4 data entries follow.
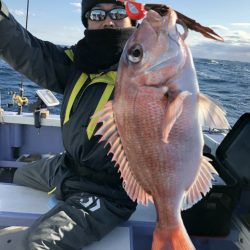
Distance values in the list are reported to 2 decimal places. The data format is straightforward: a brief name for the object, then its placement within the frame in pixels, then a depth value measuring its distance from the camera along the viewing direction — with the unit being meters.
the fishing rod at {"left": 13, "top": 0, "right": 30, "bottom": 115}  3.19
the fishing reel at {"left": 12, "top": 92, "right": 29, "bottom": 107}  3.19
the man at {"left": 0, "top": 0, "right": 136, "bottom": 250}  1.69
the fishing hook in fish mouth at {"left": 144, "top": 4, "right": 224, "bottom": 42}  0.96
